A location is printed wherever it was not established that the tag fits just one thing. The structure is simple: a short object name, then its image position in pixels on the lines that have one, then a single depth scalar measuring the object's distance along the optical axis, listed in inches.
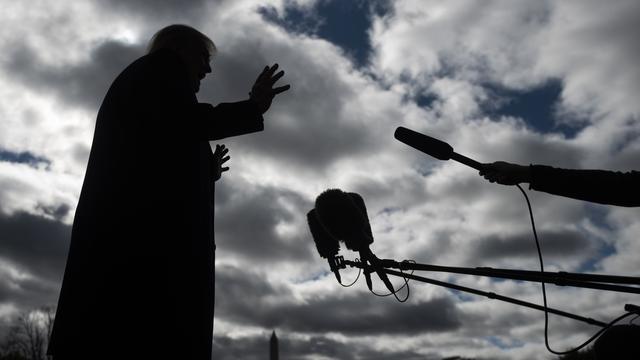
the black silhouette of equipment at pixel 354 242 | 142.4
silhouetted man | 99.6
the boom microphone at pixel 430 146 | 118.7
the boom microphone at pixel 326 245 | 161.8
